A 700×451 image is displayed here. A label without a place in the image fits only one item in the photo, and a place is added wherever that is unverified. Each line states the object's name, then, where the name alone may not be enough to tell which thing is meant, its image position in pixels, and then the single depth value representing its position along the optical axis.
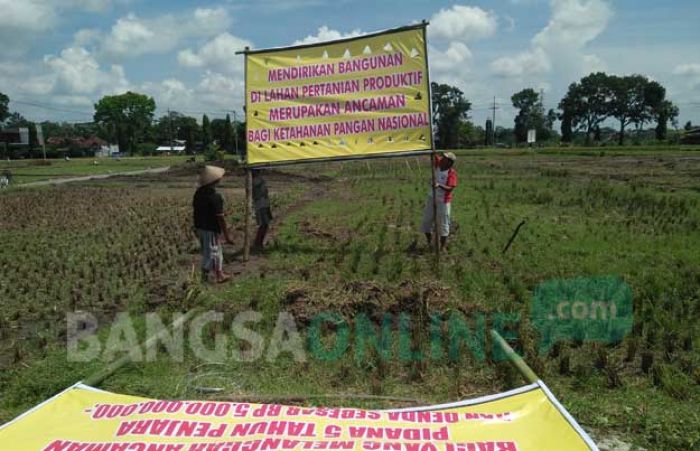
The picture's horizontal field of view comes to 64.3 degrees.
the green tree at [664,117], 84.56
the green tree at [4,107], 96.00
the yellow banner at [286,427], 3.16
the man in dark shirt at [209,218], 6.96
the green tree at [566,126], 94.50
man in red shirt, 8.56
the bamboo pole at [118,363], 4.15
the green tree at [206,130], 90.50
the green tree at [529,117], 98.06
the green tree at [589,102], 96.38
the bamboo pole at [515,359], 4.08
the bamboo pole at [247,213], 8.38
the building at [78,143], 89.12
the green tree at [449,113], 94.12
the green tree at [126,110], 113.94
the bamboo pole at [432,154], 7.81
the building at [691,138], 72.99
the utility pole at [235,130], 75.41
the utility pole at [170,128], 102.28
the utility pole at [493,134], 101.66
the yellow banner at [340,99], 8.01
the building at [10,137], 76.50
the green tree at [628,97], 94.50
